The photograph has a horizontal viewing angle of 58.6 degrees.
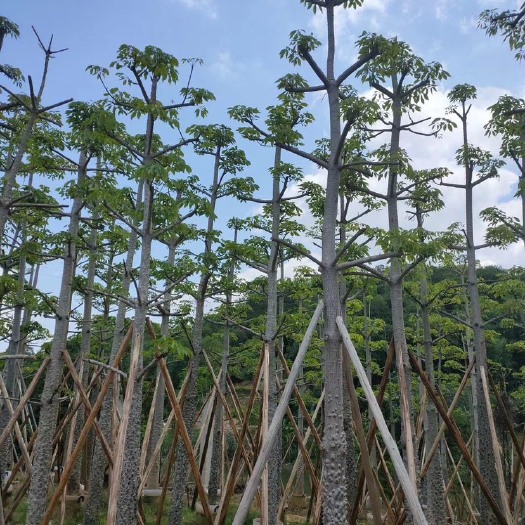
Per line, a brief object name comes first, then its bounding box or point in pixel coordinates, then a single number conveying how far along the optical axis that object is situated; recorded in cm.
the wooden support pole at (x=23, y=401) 695
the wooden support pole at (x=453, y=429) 650
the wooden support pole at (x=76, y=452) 595
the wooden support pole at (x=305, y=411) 909
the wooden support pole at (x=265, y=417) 680
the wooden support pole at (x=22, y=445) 761
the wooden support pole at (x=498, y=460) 729
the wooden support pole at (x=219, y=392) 995
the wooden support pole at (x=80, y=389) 691
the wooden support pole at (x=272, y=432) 435
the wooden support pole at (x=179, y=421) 669
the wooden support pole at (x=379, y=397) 661
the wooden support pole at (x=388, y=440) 403
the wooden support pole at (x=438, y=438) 732
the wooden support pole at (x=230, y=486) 782
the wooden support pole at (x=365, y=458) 526
